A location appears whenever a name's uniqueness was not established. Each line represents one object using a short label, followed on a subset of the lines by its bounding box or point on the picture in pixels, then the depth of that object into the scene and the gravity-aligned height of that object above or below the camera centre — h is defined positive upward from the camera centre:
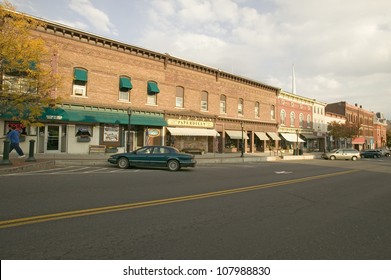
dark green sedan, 14.21 -0.48
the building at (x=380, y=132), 75.44 +5.78
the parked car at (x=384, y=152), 42.56 -0.15
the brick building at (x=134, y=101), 20.20 +4.84
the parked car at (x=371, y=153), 39.84 -0.38
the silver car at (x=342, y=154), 32.27 -0.40
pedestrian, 14.77 +0.56
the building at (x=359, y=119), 59.22 +8.04
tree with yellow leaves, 13.02 +4.21
